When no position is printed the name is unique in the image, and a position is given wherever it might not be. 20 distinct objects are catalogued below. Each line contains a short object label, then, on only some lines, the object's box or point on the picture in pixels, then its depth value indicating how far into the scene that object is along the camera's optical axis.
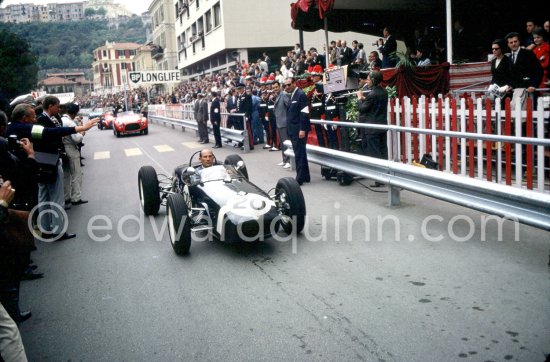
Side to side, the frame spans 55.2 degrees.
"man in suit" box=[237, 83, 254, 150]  17.30
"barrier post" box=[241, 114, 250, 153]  15.99
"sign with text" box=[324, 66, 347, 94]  11.93
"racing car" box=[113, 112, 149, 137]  26.12
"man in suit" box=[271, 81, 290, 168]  11.79
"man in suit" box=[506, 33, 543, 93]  9.06
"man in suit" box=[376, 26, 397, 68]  15.18
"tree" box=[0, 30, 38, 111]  48.72
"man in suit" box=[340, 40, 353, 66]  16.55
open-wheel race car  5.86
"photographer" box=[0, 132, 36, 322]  3.27
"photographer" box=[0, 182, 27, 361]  3.06
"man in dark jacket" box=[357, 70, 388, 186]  9.62
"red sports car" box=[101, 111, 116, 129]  34.16
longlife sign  36.69
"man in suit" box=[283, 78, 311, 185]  10.16
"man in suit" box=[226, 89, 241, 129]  18.14
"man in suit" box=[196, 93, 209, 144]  19.67
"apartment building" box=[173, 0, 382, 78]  37.25
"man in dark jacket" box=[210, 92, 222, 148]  17.64
